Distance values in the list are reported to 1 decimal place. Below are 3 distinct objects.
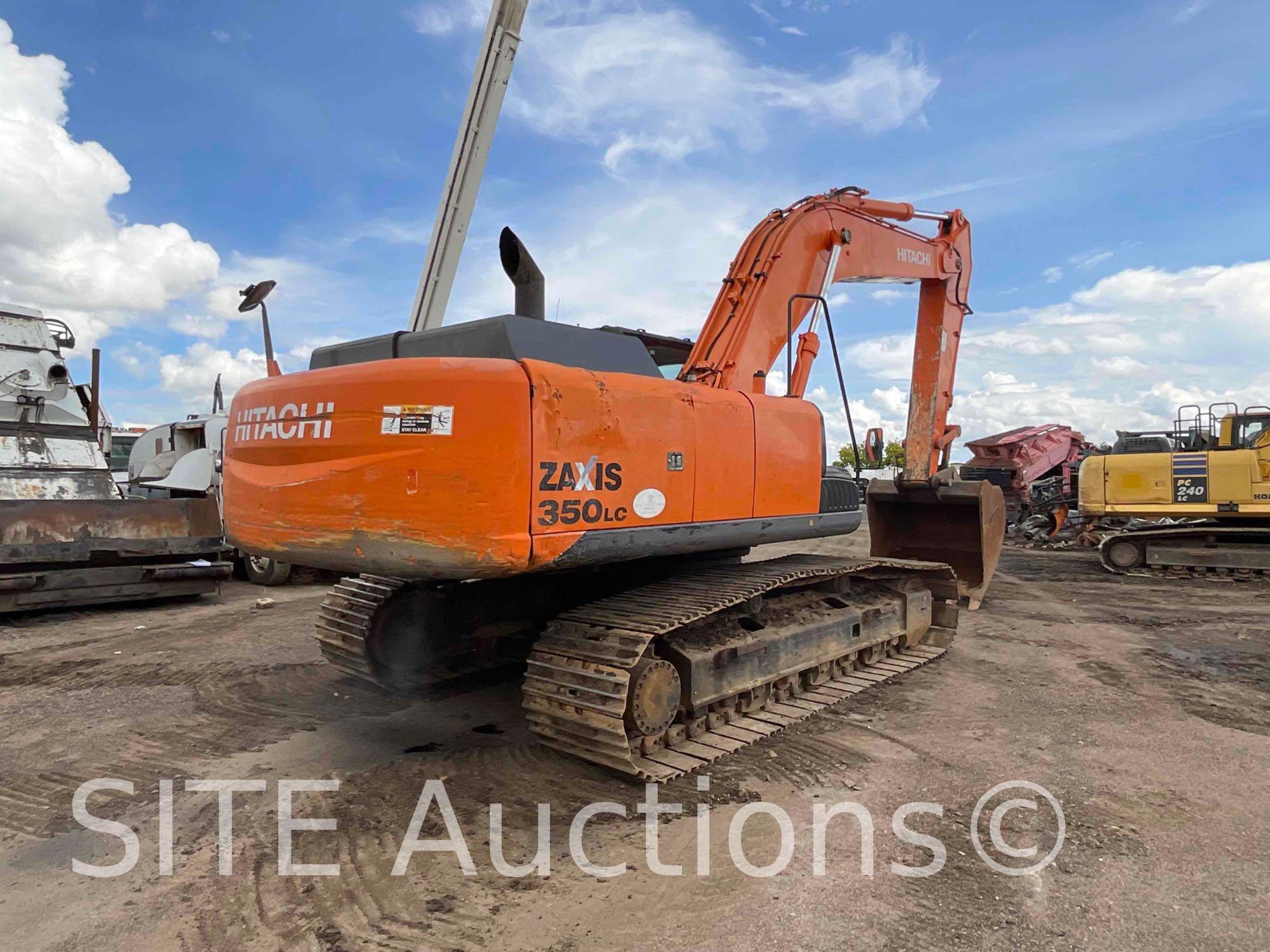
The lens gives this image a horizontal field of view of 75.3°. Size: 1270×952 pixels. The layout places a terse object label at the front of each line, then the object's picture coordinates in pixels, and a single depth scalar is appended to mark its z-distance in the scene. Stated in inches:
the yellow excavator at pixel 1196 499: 410.6
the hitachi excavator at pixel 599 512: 124.3
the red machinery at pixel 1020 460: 657.6
